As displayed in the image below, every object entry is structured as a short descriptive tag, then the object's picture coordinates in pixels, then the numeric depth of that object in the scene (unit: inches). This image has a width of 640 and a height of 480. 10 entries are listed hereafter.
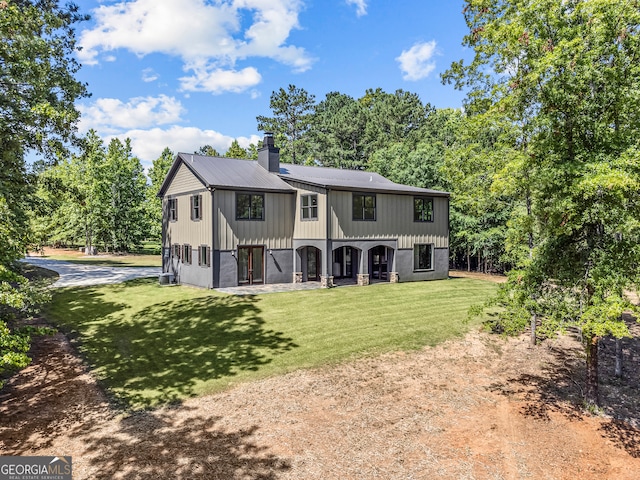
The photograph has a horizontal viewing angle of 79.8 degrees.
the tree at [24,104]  381.7
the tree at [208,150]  3259.1
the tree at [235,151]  2610.7
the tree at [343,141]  2020.2
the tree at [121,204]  1756.9
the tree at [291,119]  2274.9
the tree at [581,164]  275.3
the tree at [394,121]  1989.4
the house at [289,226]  844.6
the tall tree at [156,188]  1965.1
